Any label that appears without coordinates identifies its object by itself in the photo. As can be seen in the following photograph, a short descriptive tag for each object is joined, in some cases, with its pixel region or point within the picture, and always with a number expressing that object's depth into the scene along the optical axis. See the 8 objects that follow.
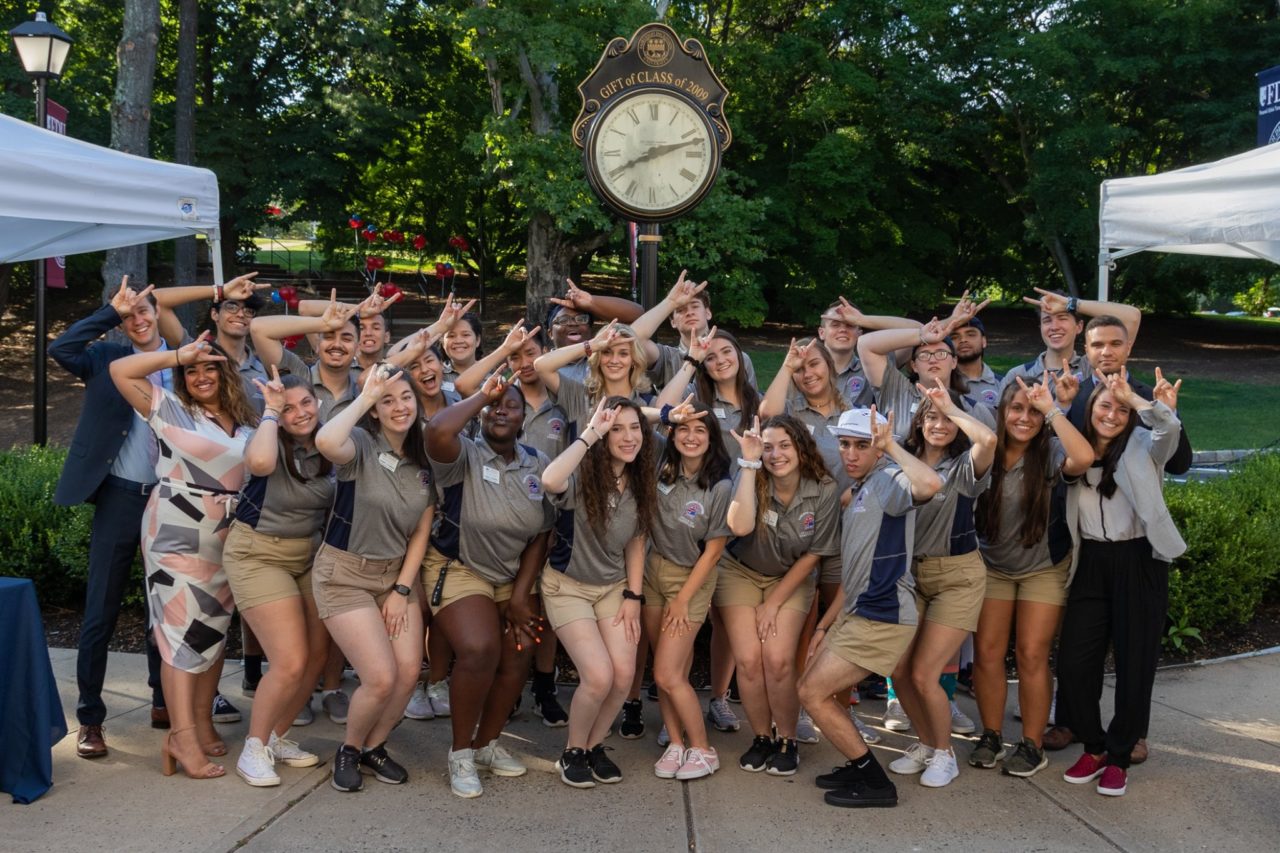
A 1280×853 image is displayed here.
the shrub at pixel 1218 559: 6.32
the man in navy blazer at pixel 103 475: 4.82
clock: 6.20
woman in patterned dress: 4.62
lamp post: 8.86
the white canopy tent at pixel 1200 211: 4.85
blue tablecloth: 4.36
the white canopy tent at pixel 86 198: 4.63
